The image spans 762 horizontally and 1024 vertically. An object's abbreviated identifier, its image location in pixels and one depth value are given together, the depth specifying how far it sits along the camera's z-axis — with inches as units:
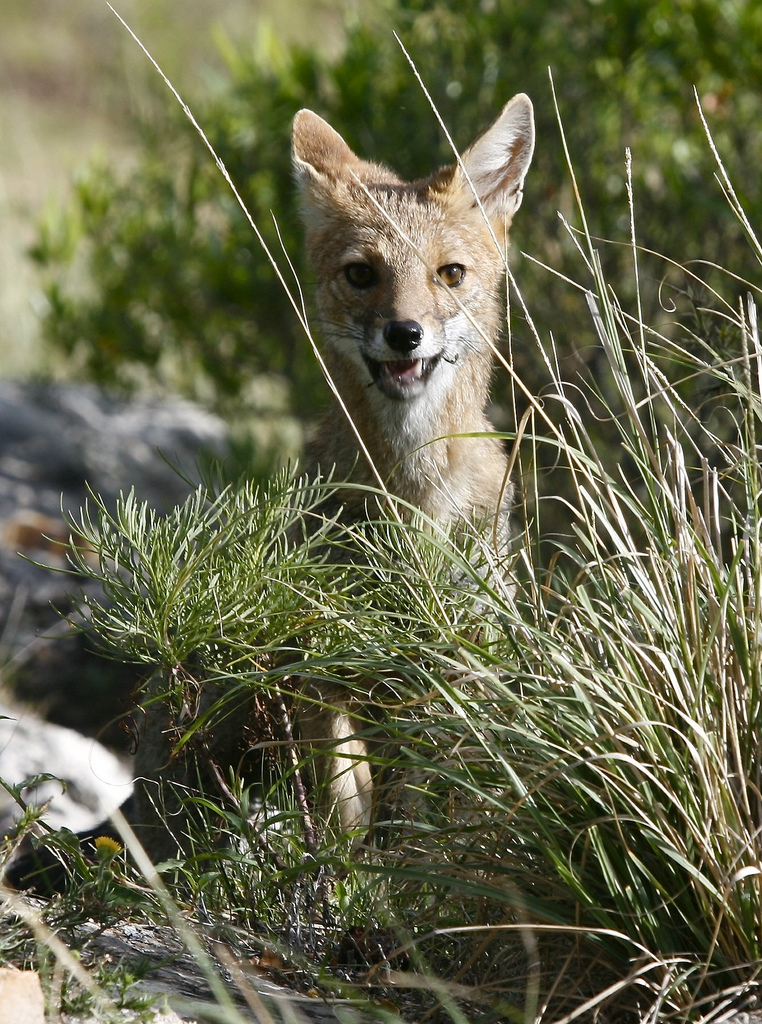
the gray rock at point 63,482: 494.3
